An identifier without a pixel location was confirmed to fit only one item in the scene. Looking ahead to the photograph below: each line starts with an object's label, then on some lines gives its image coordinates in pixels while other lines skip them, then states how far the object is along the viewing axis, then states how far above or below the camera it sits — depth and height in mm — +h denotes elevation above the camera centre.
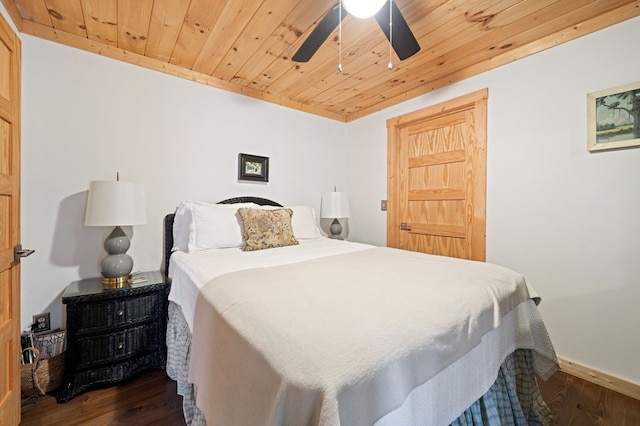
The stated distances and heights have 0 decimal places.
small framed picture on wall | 2762 +466
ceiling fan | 1397 +1019
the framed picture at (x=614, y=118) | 1687 +622
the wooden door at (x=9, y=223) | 1310 -64
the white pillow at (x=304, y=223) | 2664 -109
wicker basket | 1630 -1008
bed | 681 -405
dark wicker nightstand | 1647 -787
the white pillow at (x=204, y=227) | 2115 -124
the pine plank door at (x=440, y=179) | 2438 +348
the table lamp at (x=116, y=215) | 1800 -26
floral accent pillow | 2189 -147
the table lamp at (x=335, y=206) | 3188 +77
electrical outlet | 1839 -767
